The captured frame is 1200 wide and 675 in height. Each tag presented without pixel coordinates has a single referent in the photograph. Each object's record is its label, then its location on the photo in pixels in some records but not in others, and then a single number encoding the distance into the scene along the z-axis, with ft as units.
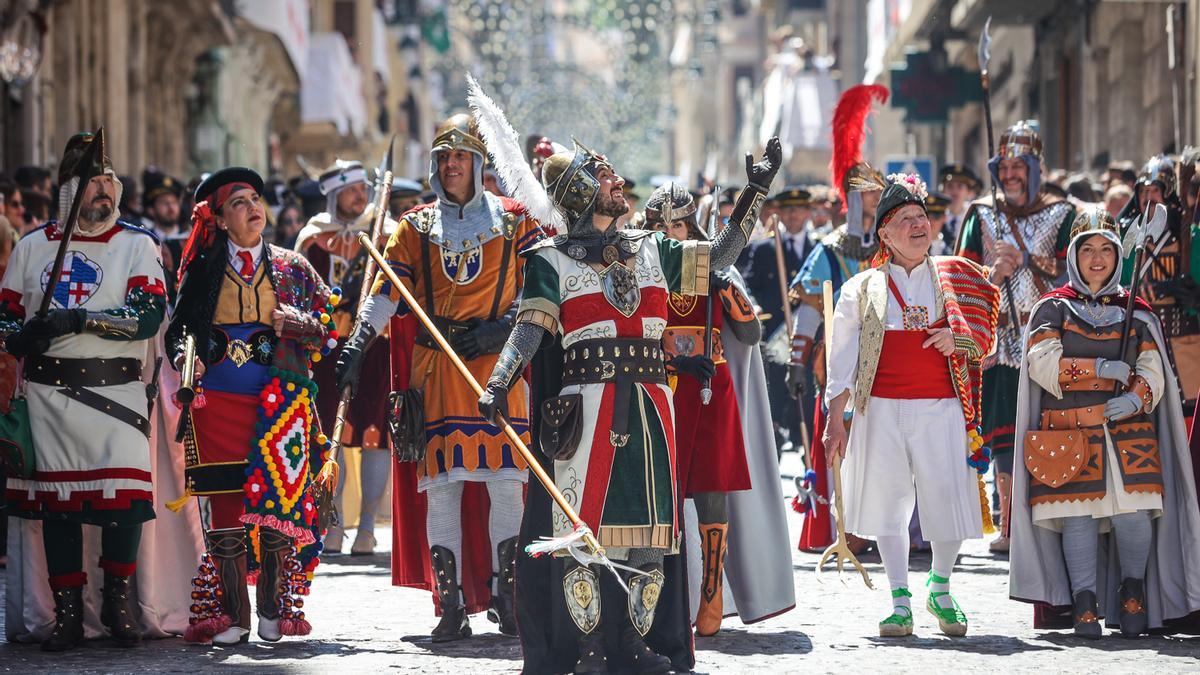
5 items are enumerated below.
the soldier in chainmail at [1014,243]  75.72
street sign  155.36
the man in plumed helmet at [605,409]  50.98
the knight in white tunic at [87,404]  58.13
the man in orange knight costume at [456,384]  58.85
